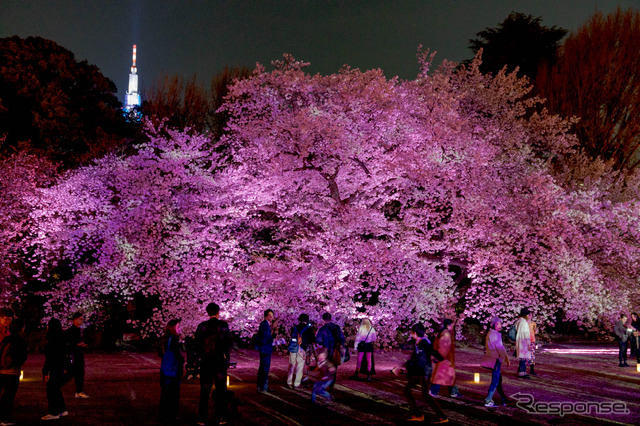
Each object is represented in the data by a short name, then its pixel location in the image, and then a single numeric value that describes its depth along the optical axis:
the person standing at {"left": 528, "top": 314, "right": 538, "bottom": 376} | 13.99
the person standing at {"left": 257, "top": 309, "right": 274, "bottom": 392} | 11.45
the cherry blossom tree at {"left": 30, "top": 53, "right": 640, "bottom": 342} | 17.95
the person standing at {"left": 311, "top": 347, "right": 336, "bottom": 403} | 10.21
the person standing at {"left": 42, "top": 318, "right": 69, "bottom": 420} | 8.57
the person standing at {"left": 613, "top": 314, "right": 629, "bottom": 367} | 16.42
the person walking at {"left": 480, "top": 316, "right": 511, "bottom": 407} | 9.78
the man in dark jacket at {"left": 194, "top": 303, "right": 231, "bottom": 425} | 8.34
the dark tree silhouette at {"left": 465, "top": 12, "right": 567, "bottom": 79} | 33.41
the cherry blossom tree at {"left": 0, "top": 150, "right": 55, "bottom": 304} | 20.59
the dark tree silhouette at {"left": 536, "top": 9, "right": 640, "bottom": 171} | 28.56
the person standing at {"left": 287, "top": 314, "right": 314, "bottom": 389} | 12.12
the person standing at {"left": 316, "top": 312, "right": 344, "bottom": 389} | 10.75
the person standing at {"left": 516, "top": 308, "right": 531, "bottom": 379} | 13.44
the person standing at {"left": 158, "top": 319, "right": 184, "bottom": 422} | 8.34
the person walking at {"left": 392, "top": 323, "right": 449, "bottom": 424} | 8.52
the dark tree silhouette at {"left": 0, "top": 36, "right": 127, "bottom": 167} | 27.81
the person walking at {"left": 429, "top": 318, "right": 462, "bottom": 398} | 9.55
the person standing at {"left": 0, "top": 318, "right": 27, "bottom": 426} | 8.12
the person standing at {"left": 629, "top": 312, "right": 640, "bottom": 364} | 17.06
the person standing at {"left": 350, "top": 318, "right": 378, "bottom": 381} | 13.44
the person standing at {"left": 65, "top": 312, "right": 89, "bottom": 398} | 10.20
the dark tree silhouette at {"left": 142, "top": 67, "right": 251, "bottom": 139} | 35.09
